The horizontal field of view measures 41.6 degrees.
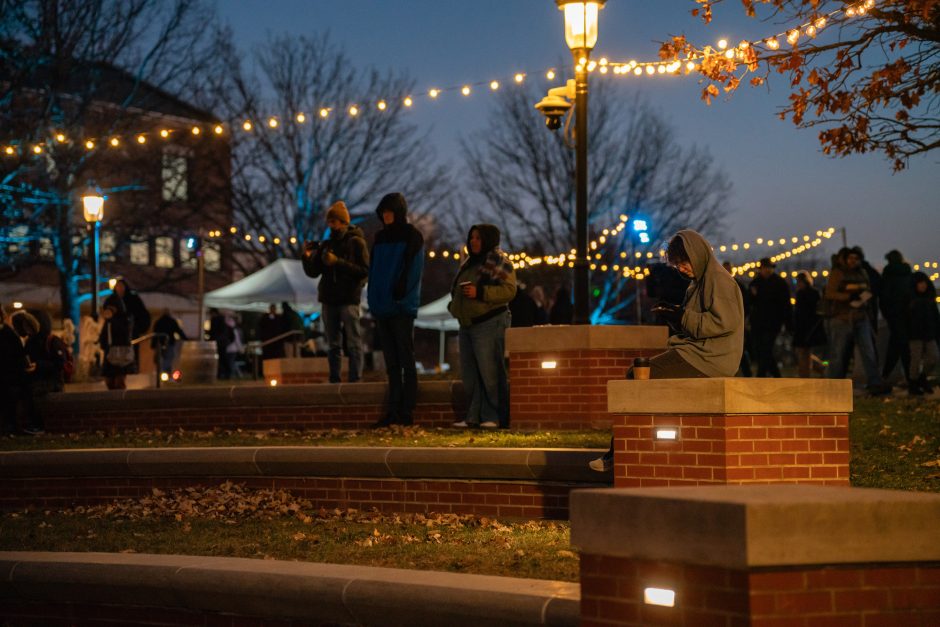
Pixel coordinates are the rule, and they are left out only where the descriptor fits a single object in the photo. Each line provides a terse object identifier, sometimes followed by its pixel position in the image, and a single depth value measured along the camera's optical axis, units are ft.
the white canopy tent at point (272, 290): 88.48
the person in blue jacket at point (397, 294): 35.58
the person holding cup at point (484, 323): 34.55
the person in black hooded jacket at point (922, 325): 50.14
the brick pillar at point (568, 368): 33.94
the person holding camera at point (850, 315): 47.67
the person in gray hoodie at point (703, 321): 22.84
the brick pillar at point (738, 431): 20.38
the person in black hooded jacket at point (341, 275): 39.73
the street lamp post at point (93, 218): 71.41
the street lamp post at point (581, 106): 38.29
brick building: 102.89
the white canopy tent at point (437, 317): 103.86
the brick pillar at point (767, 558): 12.99
